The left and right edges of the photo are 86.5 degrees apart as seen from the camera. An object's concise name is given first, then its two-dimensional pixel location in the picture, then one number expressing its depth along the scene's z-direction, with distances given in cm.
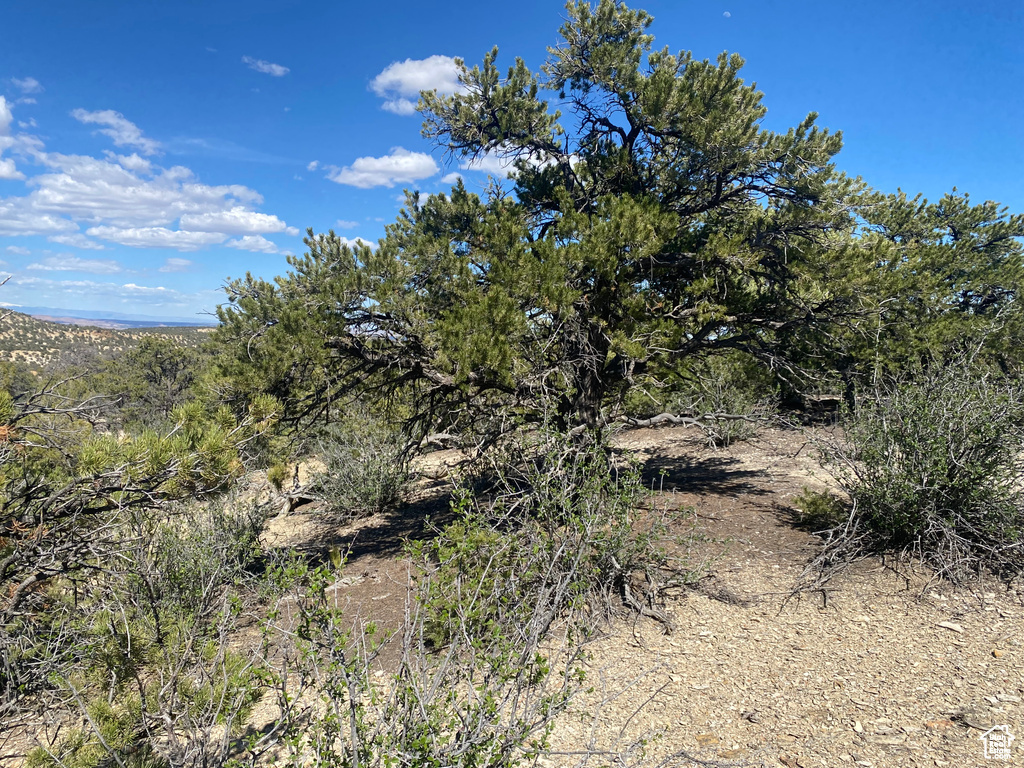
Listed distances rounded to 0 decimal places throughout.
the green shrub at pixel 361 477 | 888
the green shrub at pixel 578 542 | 376
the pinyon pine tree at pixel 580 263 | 506
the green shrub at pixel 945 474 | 436
